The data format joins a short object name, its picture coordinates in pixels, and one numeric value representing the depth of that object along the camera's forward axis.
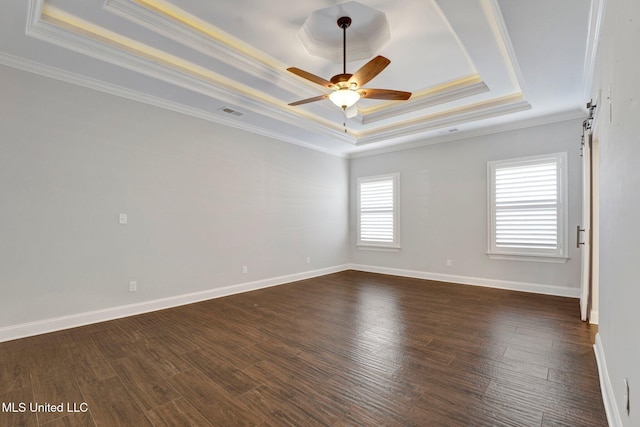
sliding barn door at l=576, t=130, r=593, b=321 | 3.23
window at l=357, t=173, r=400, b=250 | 6.46
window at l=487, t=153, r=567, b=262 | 4.60
